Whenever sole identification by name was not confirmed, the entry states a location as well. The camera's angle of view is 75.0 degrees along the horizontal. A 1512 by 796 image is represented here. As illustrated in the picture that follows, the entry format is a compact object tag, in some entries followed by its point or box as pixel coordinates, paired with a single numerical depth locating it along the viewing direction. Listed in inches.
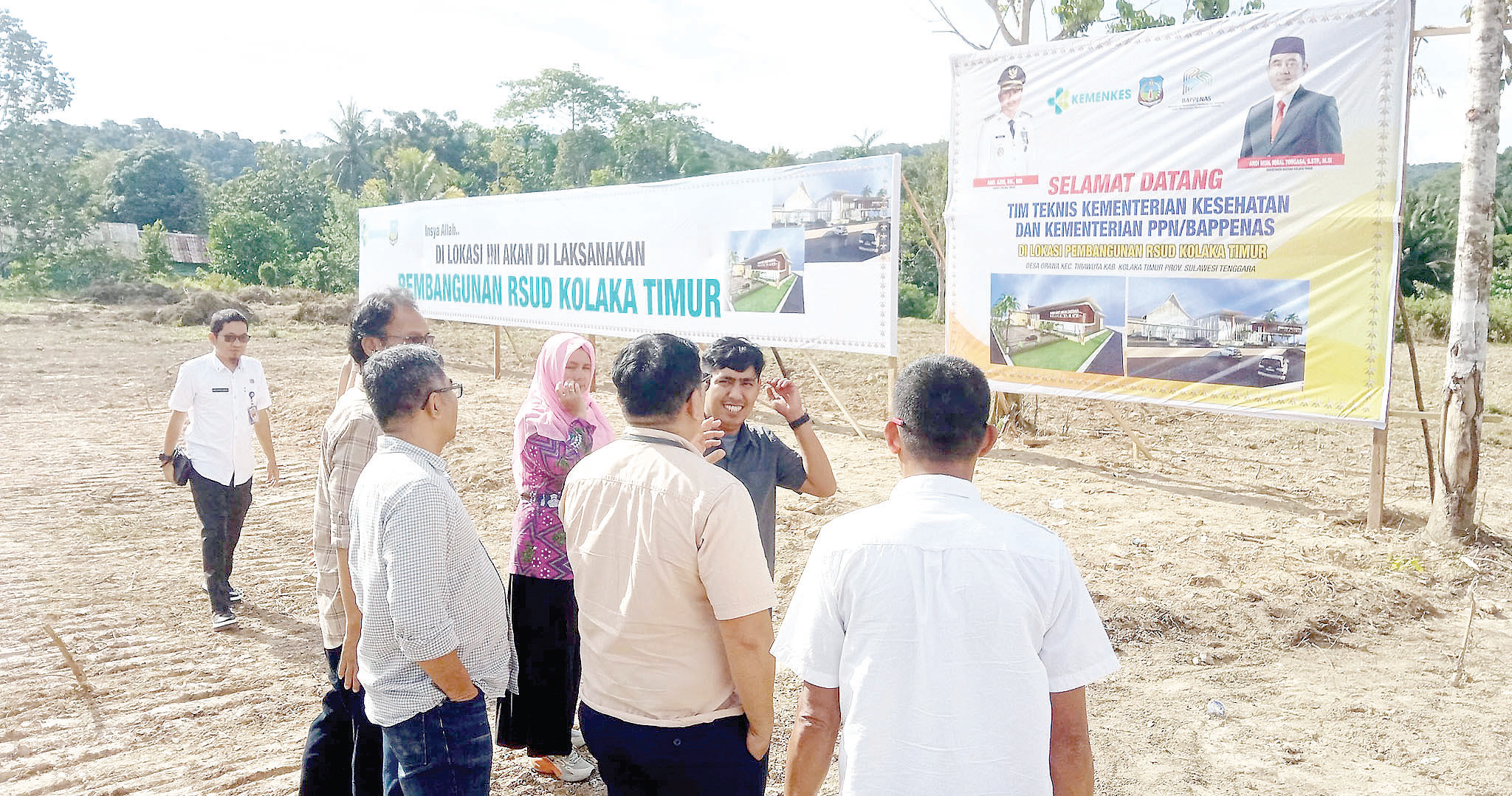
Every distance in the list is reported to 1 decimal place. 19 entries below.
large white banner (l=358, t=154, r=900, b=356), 349.7
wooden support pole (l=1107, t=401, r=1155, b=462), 337.1
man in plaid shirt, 109.3
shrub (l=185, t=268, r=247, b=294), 1217.4
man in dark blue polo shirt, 119.2
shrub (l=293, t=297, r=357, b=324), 970.7
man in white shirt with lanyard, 204.4
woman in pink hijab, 124.6
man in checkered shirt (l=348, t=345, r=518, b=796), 87.4
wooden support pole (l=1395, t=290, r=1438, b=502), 249.0
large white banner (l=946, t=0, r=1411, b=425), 253.9
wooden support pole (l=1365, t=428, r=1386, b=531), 257.9
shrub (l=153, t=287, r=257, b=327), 936.9
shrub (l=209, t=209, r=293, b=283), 1378.0
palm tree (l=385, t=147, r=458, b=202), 1454.2
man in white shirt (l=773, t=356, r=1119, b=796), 64.1
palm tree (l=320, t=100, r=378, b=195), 1952.5
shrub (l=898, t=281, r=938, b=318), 1117.1
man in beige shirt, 83.3
